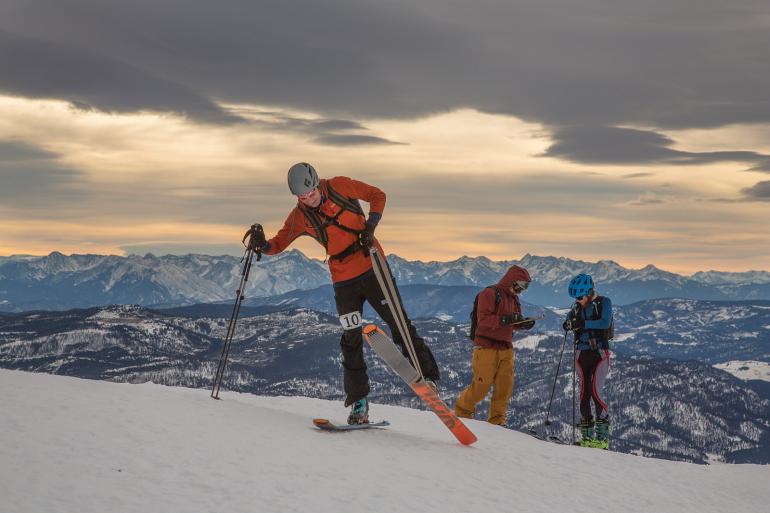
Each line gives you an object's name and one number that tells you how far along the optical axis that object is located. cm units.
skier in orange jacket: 980
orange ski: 957
